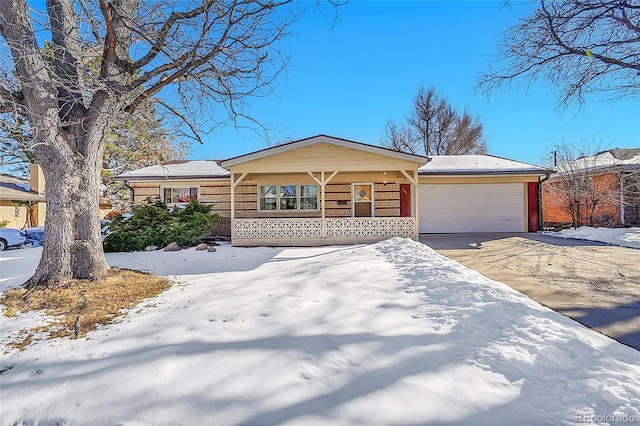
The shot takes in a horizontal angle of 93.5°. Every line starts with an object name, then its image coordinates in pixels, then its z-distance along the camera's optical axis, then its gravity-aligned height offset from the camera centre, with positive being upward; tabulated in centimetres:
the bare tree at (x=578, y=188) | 1387 +118
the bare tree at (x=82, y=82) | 465 +226
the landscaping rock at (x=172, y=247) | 909 -90
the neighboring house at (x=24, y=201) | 1586 +103
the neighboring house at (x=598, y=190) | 1312 +104
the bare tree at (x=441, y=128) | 2628 +758
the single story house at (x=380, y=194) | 1219 +94
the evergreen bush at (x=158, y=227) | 933 -30
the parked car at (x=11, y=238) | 1139 -71
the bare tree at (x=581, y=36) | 584 +379
